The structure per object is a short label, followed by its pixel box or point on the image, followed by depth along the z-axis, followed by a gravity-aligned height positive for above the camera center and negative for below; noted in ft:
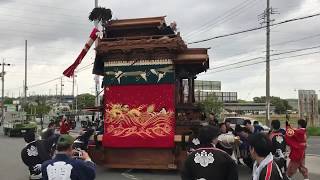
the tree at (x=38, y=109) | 169.08 -8.31
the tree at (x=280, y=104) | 225.89 -6.87
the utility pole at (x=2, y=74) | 142.02 +10.80
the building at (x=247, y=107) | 216.95 -9.37
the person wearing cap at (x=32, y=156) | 18.79 -4.01
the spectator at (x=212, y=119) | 28.04 -2.37
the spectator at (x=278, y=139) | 19.89 -3.08
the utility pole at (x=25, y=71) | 123.34 +10.55
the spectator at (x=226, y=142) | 21.09 -3.53
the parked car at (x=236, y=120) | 57.38 -4.97
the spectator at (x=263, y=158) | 8.50 -1.91
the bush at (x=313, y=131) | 70.74 -8.95
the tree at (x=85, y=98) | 221.49 -2.04
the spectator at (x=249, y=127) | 25.48 -2.84
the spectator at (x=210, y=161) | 9.31 -2.15
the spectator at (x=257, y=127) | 25.26 -2.91
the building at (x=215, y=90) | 149.53 +3.26
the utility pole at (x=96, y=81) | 36.02 +2.46
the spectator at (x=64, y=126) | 39.97 -4.41
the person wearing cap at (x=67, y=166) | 9.47 -2.36
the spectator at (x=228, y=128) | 26.05 -2.99
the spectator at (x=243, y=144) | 25.09 -4.32
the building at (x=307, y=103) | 72.56 -1.84
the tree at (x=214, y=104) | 116.66 -3.52
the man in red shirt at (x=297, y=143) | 22.49 -3.75
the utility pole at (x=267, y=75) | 66.62 +4.92
